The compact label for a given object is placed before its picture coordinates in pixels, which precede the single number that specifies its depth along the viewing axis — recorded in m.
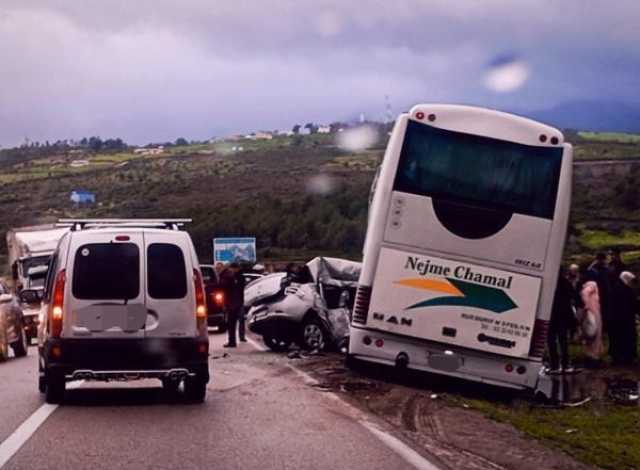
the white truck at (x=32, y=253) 37.59
